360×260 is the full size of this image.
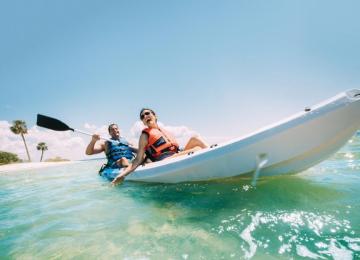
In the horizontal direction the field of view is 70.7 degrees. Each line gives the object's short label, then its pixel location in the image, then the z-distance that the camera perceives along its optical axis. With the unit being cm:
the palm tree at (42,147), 4422
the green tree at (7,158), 2776
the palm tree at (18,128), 3744
